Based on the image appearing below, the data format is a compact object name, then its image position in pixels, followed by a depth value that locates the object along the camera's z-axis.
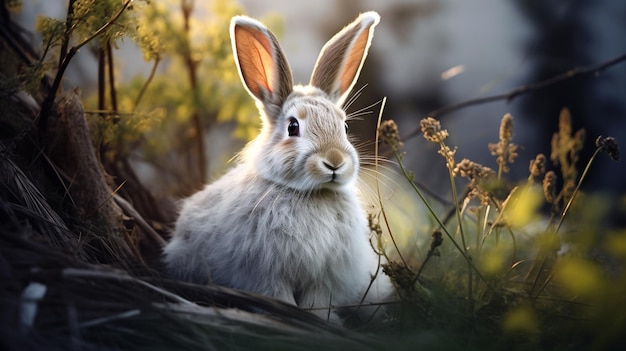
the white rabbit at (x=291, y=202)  2.25
